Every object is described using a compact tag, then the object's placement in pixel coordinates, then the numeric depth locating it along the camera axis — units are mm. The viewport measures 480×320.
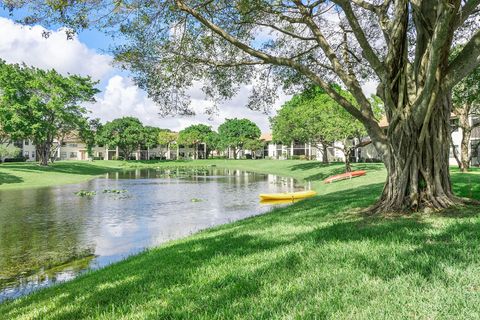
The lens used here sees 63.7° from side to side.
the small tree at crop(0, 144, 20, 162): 58131
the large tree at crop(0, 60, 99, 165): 49188
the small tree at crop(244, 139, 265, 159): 103375
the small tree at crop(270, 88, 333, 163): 46562
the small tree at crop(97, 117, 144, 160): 99188
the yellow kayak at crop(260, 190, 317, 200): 25094
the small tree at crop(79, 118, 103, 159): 58125
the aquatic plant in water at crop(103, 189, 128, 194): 32544
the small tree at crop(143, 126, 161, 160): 103144
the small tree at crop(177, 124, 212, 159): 114188
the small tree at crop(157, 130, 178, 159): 115294
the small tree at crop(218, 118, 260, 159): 107188
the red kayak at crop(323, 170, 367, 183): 34281
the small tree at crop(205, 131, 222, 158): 115188
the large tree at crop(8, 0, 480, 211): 9633
